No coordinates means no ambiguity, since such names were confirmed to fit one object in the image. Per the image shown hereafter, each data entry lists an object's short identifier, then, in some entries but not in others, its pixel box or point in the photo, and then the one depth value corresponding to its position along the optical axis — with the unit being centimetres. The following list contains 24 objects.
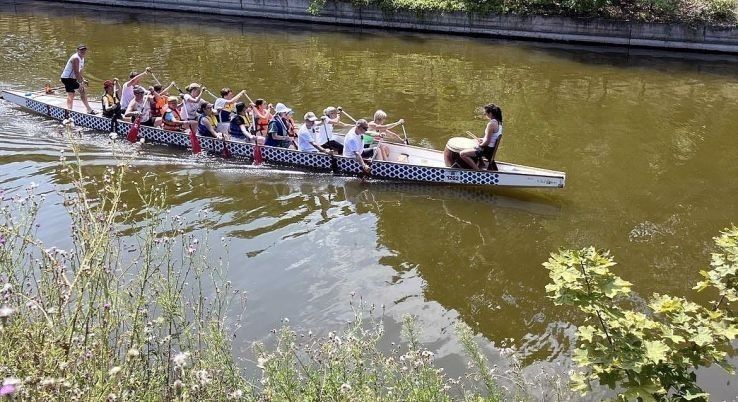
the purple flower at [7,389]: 291
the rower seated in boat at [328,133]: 1459
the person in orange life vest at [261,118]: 1530
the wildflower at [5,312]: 329
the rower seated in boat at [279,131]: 1484
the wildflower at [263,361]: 472
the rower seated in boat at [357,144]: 1382
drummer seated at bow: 1260
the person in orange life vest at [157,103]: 1605
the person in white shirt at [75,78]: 1678
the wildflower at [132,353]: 416
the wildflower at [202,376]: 433
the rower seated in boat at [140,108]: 1591
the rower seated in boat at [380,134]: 1428
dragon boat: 1290
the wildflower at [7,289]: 408
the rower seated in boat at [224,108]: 1551
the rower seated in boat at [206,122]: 1520
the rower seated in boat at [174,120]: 1548
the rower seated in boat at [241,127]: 1508
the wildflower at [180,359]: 398
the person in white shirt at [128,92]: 1633
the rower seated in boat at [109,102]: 1634
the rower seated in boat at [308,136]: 1437
